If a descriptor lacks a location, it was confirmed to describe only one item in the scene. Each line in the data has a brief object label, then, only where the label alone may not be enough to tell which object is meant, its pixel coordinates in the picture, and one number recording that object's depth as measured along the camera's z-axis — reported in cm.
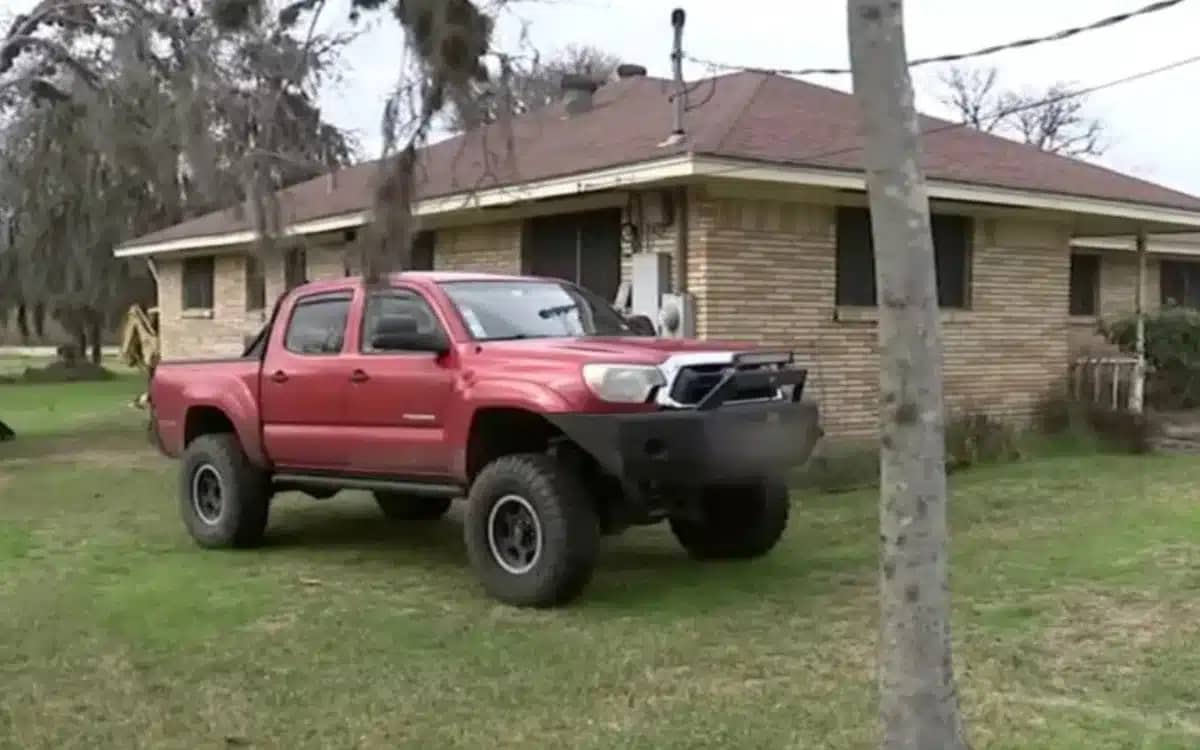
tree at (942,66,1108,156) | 5019
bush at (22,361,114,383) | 4138
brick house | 1352
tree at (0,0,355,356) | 996
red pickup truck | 759
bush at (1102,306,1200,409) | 1877
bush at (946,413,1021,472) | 1433
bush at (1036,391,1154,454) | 1602
